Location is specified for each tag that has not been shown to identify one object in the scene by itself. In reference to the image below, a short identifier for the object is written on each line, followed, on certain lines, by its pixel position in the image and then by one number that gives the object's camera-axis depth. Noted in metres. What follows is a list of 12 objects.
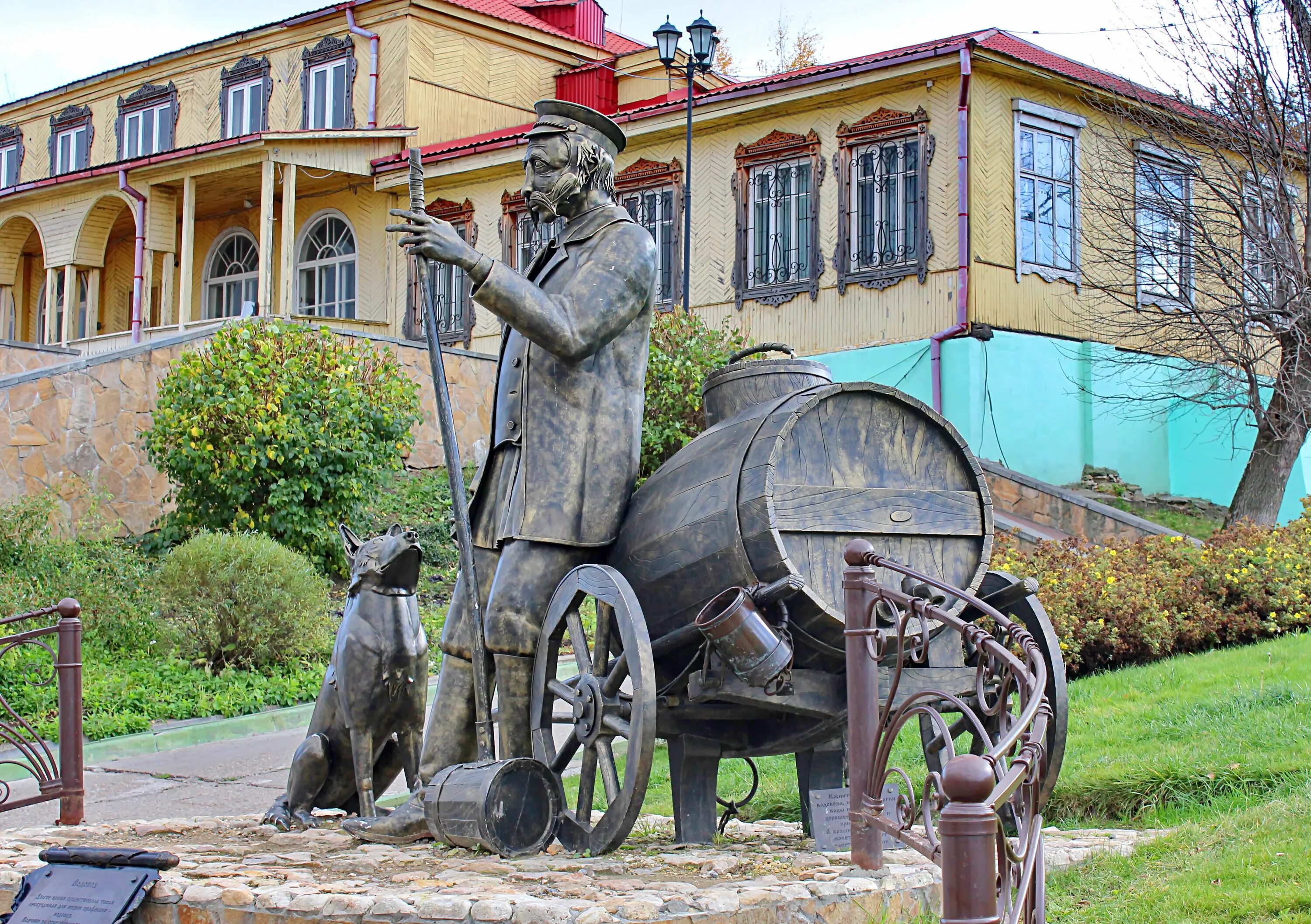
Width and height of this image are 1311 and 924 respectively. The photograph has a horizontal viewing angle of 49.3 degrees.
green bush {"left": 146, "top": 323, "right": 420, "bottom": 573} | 12.73
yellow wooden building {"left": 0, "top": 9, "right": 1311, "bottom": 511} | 17.52
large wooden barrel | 4.29
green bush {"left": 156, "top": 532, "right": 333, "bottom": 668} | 10.55
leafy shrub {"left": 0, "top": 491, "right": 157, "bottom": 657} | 10.54
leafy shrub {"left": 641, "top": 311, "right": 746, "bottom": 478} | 14.99
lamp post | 17.08
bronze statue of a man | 4.66
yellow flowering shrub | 9.70
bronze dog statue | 5.14
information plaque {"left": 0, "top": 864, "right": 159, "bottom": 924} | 4.19
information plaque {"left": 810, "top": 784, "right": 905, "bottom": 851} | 4.54
